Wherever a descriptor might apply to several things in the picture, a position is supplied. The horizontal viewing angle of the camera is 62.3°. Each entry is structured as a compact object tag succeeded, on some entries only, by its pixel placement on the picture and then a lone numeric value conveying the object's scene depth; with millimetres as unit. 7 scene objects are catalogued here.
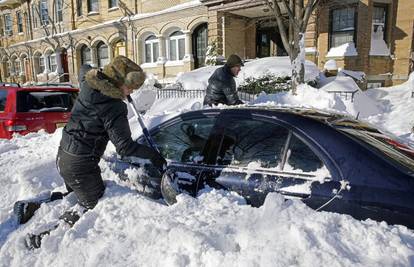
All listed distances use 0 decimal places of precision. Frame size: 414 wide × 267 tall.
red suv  6430
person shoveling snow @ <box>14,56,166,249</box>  2793
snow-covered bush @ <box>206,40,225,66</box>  15820
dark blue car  2199
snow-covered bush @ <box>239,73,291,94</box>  11086
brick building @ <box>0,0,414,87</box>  14227
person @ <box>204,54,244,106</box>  5535
